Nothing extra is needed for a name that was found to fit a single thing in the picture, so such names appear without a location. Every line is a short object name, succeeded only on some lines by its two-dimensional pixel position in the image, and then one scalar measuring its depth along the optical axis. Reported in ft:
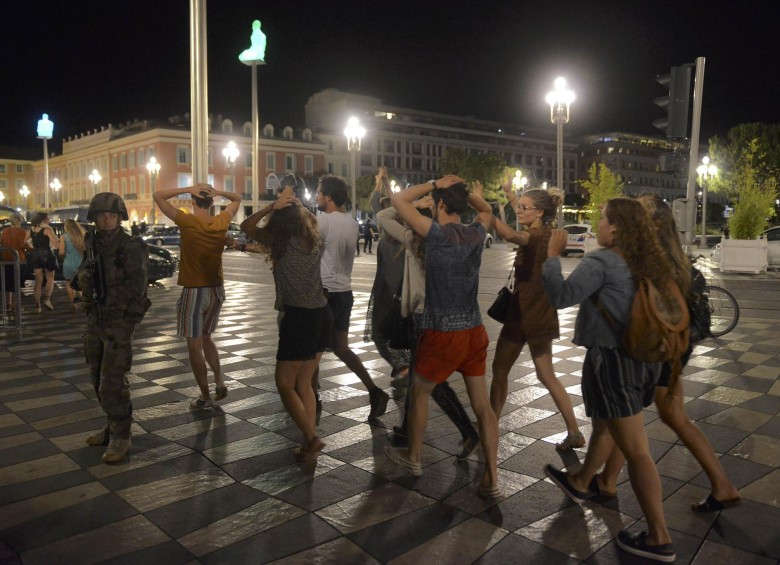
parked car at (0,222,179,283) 51.60
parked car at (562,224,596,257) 89.94
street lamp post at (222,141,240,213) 108.27
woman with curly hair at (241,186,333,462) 13.20
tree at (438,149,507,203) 208.85
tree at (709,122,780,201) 158.20
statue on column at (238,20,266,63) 45.62
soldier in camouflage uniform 13.94
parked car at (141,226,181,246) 128.26
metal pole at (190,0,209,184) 26.09
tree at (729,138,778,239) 61.82
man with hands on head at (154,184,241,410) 16.37
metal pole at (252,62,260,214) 49.32
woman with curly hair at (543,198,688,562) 9.71
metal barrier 28.32
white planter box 61.46
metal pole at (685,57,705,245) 29.63
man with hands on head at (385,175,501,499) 11.50
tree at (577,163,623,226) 115.24
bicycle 27.96
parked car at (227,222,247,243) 131.88
